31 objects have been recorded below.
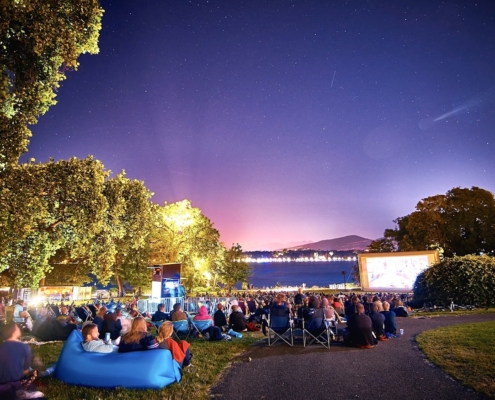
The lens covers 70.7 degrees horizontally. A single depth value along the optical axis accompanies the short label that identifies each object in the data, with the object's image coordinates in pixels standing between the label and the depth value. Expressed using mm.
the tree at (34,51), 8469
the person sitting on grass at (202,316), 11812
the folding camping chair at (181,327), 11758
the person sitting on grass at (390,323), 11258
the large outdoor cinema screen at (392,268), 32438
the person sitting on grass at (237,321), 13141
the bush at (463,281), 19984
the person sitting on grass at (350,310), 12260
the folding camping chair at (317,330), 9880
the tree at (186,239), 35531
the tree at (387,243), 55750
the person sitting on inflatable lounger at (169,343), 6646
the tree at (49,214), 10078
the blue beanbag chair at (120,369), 5777
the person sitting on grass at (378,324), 10453
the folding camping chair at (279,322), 10305
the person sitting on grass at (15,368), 4621
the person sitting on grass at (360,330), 9305
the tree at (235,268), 51125
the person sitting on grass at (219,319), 12789
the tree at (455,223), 40312
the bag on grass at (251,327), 13588
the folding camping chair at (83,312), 15625
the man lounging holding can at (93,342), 6094
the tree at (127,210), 15742
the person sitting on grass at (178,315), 11875
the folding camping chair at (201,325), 11688
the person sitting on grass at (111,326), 9641
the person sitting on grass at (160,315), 12871
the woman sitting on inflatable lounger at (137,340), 6156
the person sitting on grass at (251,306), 17833
